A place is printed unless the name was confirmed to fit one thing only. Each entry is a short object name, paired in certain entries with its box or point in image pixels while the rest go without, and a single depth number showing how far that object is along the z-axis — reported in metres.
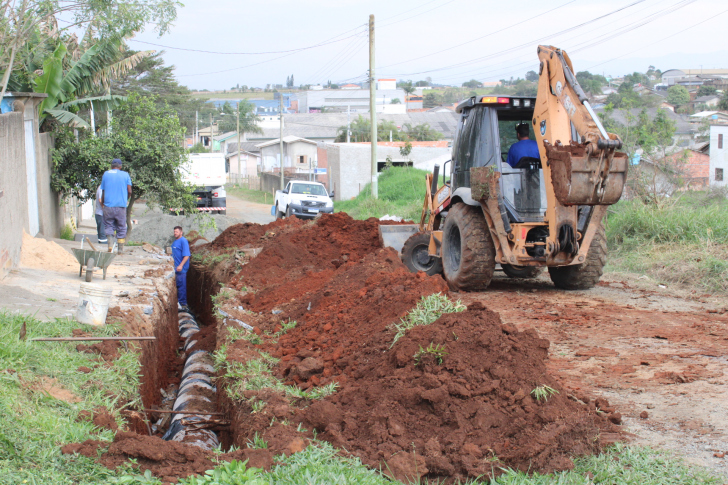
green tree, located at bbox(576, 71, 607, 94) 77.62
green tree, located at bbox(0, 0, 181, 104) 12.68
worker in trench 12.16
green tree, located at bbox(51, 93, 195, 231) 14.91
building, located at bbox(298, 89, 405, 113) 94.50
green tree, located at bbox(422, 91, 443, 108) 120.46
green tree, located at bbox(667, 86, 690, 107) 77.94
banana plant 14.69
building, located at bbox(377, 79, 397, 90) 114.74
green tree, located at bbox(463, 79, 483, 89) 177.88
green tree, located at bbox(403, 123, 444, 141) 54.78
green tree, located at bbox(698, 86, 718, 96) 87.02
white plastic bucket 6.77
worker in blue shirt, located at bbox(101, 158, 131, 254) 12.32
